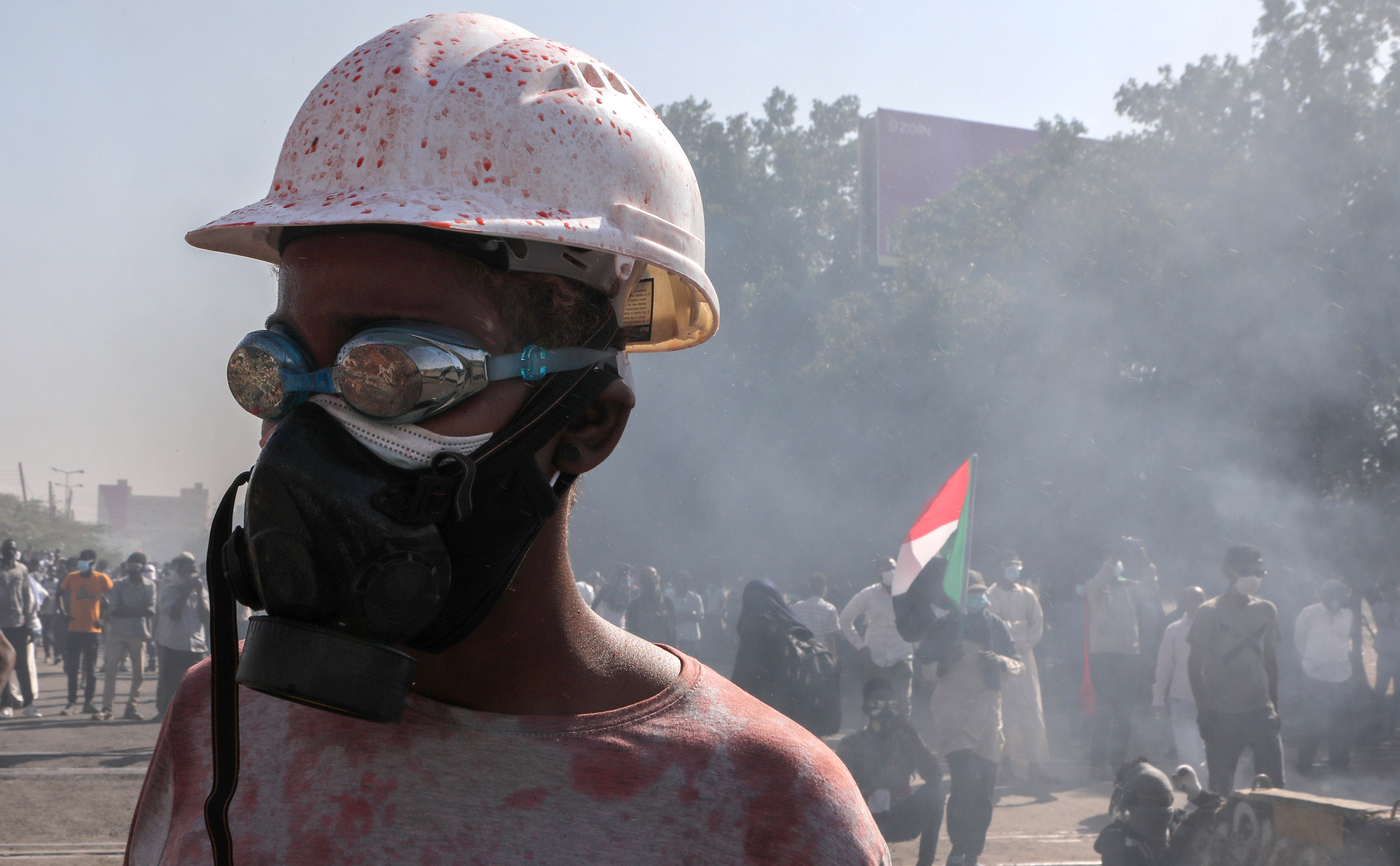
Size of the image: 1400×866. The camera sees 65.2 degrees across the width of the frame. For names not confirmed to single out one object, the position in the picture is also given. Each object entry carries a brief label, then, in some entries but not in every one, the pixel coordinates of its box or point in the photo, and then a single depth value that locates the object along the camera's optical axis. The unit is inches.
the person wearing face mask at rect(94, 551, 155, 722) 452.1
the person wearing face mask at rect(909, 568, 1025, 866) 256.2
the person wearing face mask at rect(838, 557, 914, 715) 348.2
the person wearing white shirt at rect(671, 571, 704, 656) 581.9
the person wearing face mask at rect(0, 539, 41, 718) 439.2
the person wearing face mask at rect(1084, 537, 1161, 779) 375.6
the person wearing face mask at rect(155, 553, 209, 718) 404.8
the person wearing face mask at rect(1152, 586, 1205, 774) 331.6
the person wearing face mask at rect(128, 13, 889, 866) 45.6
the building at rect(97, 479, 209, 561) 5585.6
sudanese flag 293.0
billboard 1269.7
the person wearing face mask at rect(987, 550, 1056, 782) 354.0
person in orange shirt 479.8
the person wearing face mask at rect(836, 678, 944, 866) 248.2
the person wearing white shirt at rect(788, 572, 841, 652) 408.2
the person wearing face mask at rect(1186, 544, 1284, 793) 285.1
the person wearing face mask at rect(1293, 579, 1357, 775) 396.5
